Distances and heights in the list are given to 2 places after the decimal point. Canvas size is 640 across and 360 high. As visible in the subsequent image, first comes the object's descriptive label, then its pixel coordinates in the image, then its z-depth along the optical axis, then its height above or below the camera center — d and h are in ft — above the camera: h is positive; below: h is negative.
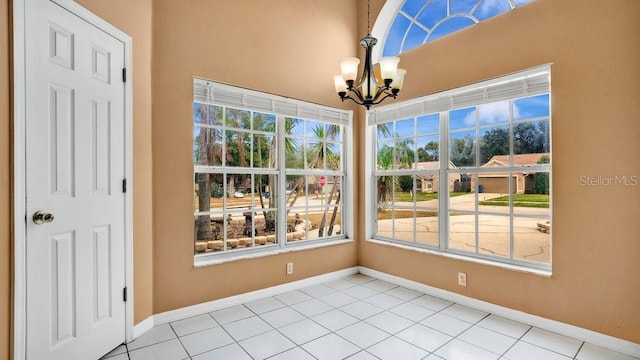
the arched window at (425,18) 10.23 +5.83
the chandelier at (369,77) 7.46 +2.55
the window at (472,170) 9.15 +0.25
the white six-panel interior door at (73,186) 5.67 -0.13
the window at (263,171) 10.17 +0.29
